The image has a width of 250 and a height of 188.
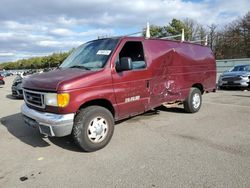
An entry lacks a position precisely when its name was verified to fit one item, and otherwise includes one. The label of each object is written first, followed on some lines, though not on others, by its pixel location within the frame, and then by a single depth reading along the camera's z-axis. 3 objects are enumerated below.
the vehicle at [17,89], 9.15
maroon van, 3.30
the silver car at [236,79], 10.29
